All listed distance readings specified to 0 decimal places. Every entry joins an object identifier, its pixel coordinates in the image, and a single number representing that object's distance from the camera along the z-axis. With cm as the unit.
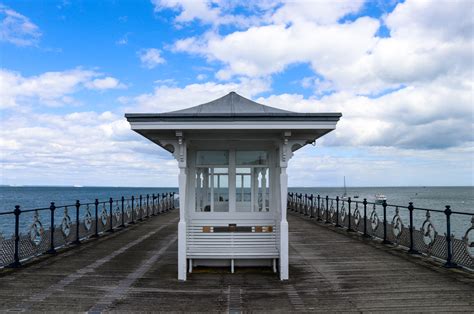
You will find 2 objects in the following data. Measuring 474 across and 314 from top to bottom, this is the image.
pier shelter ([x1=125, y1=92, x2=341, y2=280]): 740
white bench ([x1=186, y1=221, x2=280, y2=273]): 814
